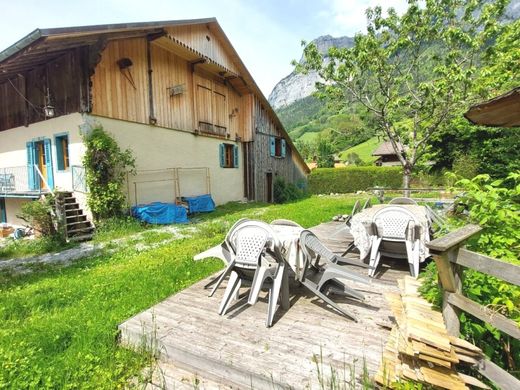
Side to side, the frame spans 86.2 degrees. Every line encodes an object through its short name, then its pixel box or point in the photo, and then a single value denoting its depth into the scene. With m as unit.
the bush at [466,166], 13.34
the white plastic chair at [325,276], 3.05
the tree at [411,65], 8.22
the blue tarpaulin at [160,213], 9.35
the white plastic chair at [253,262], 3.01
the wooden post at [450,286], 1.86
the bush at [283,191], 17.33
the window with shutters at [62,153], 9.28
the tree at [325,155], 40.88
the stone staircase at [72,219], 8.07
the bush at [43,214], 8.05
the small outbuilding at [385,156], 31.50
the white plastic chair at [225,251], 3.41
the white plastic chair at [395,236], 4.09
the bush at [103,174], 8.27
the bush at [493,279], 2.03
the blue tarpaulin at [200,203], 11.59
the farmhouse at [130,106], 8.39
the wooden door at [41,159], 10.05
